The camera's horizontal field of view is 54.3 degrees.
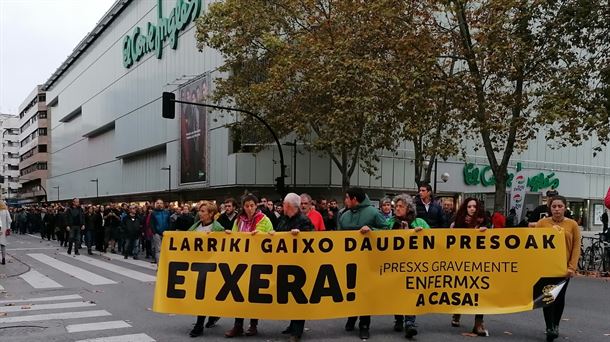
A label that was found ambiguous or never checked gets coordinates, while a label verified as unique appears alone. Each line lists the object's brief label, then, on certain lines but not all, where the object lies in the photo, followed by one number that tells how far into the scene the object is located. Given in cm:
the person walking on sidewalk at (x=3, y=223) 1556
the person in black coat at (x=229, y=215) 784
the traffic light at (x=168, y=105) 2275
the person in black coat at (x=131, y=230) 1952
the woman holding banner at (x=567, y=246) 709
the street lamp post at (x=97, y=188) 6745
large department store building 3475
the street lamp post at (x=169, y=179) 4262
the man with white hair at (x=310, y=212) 842
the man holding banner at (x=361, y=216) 736
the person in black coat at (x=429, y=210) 895
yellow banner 708
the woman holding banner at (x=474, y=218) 736
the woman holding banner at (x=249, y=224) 729
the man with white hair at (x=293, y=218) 726
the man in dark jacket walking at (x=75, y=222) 2055
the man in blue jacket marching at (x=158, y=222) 1662
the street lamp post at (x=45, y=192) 9481
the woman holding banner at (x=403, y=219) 756
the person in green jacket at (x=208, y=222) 771
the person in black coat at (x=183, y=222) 1510
